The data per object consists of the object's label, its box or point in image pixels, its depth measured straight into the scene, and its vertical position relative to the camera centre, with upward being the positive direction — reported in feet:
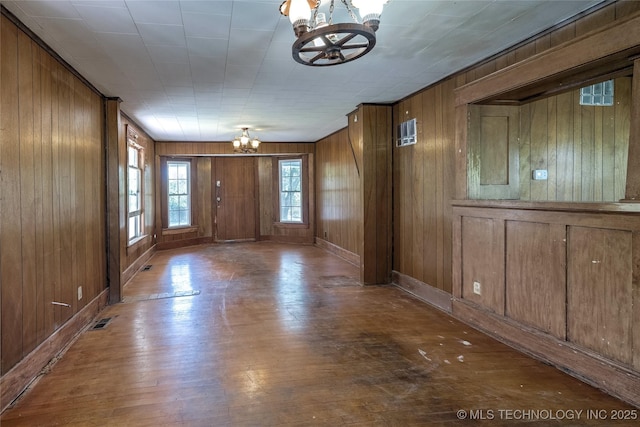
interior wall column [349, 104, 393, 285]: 16.40 +0.42
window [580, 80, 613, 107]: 11.62 +3.37
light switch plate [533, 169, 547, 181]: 11.80 +0.82
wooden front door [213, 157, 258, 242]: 30.68 +0.44
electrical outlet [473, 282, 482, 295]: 11.10 -2.74
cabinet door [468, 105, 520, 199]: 11.34 +1.55
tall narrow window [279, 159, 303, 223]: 30.30 +1.04
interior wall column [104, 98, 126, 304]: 14.23 +0.30
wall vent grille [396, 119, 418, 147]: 14.83 +2.87
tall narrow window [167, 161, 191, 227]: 28.32 +0.86
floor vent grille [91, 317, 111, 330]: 11.53 -3.91
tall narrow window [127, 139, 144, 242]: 19.38 +0.79
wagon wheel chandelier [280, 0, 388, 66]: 5.80 +2.98
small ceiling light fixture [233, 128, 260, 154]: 21.52 +3.62
